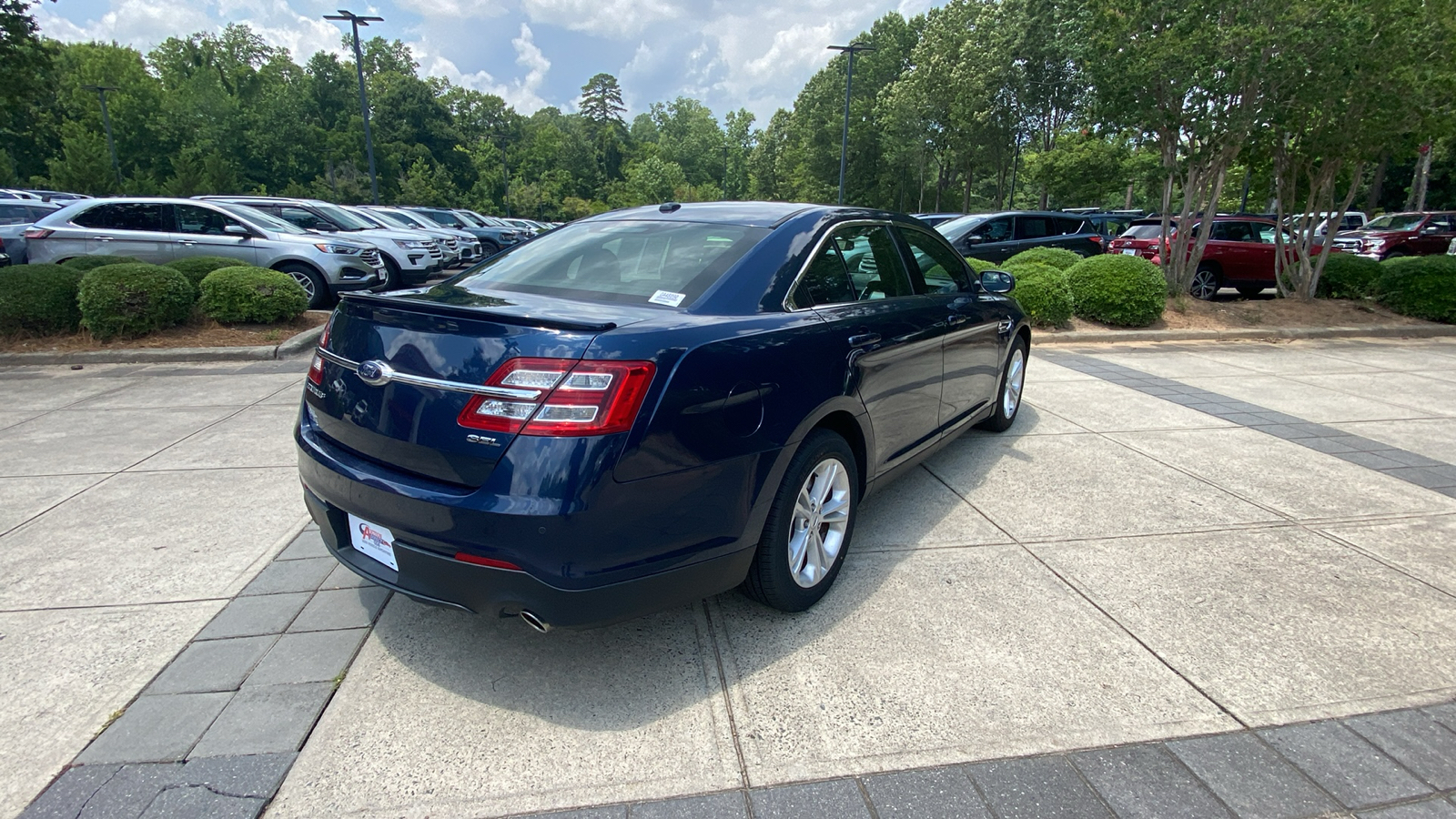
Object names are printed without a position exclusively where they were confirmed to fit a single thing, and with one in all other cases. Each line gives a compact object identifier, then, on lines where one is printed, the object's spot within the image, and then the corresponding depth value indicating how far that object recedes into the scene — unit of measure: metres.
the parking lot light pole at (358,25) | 23.27
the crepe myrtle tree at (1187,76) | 9.29
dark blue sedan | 2.14
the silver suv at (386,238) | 12.67
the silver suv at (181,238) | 10.33
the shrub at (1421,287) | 11.12
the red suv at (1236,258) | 13.12
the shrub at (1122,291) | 10.09
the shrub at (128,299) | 7.61
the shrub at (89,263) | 8.44
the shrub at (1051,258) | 11.50
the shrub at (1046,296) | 9.93
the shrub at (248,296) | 8.34
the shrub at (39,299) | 7.63
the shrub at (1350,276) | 12.06
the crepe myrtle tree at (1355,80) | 8.98
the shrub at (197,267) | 8.69
